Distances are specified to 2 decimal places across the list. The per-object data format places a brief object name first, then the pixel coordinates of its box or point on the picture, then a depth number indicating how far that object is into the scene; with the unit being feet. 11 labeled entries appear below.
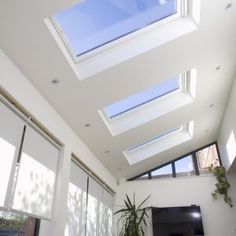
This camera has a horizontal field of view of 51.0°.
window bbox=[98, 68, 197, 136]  17.31
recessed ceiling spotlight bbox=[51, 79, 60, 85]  12.00
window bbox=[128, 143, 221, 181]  25.35
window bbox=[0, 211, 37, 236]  9.41
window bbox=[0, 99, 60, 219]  9.56
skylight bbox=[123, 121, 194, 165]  23.70
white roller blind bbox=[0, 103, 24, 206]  9.29
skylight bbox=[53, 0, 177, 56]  10.84
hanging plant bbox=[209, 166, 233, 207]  22.84
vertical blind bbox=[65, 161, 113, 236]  15.14
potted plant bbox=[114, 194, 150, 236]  21.54
